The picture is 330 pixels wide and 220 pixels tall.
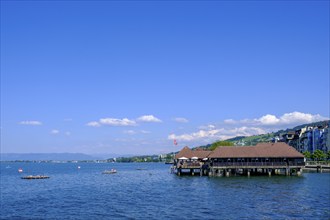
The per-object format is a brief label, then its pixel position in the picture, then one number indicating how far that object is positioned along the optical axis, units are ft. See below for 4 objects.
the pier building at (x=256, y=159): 269.85
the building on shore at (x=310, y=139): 495.41
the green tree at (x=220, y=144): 414.82
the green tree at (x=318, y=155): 394.93
